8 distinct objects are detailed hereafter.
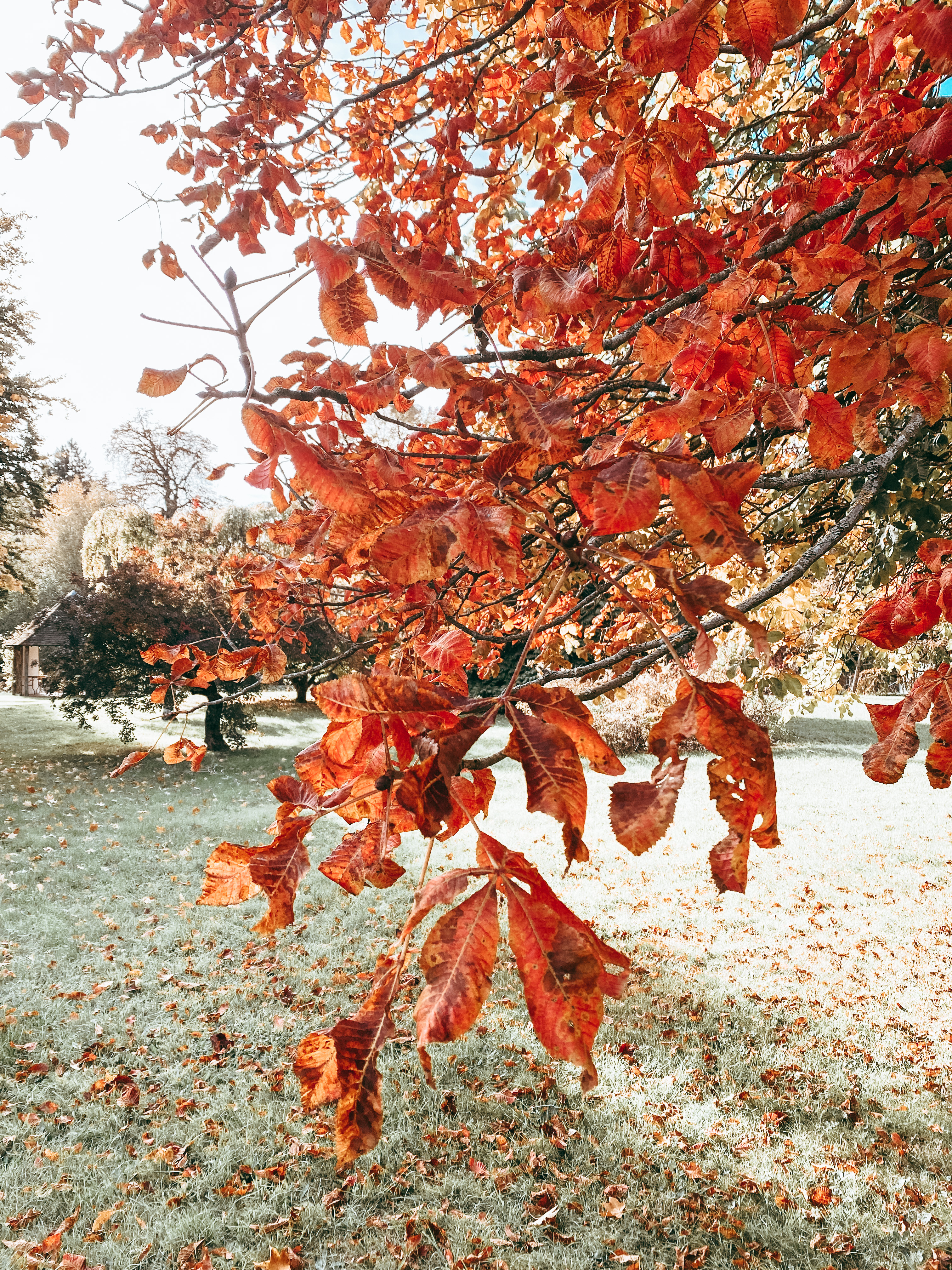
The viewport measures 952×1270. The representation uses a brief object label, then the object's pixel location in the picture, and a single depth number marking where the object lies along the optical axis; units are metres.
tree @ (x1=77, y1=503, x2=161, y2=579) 19.75
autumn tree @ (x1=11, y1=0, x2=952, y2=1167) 0.72
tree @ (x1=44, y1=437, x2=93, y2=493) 40.59
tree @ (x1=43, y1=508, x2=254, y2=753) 11.83
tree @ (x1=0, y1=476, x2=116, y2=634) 32.53
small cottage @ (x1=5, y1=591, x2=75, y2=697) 23.61
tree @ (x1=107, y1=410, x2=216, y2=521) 27.14
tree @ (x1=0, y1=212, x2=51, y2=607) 14.08
